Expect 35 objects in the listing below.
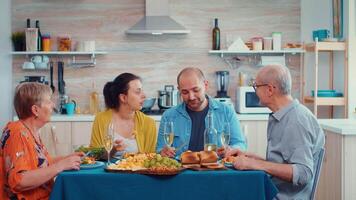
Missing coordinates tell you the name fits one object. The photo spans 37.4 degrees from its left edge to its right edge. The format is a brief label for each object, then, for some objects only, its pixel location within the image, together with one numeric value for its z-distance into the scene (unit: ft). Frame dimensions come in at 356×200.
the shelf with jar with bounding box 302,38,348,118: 18.44
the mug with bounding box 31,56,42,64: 19.80
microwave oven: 19.01
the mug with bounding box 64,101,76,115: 19.26
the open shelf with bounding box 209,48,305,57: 19.62
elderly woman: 8.41
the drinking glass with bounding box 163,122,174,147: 9.33
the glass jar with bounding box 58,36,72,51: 19.84
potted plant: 19.71
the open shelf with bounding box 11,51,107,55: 19.45
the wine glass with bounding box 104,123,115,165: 8.92
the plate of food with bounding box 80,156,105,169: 8.72
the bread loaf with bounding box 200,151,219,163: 8.59
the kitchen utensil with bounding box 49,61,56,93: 20.25
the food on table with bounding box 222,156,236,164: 8.87
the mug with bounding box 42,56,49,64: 19.97
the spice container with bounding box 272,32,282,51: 19.84
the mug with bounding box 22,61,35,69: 19.66
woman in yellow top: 11.69
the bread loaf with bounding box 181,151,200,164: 8.64
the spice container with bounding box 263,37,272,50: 19.86
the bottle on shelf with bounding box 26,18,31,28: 19.79
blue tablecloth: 8.21
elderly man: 8.54
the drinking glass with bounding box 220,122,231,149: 9.30
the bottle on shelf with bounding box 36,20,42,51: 19.66
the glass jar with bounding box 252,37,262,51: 19.76
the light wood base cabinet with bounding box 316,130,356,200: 13.20
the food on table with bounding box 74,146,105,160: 9.73
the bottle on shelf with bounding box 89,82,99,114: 19.86
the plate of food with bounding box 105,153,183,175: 8.20
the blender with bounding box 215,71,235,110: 19.98
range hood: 19.07
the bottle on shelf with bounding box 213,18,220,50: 19.98
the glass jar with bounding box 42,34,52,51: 19.69
